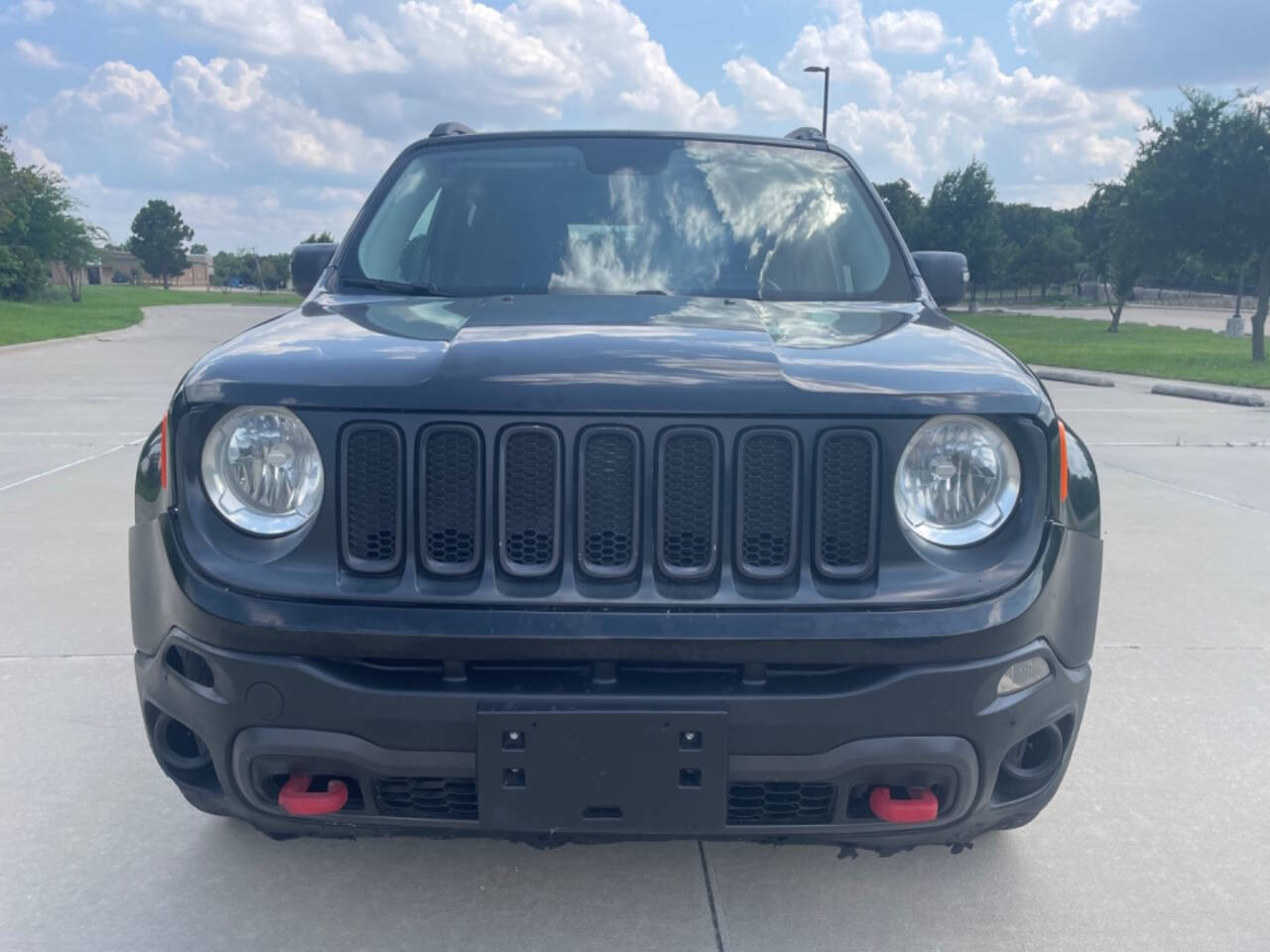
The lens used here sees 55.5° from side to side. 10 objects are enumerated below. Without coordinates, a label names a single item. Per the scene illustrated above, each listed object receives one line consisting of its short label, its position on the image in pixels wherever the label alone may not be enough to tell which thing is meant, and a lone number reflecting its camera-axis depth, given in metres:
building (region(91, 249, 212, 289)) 124.50
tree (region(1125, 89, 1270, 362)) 22.55
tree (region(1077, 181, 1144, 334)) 24.53
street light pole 34.38
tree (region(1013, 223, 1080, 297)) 71.75
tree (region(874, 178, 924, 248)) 53.66
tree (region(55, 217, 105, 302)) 48.34
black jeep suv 2.20
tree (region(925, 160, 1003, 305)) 50.94
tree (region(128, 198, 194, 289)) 114.56
